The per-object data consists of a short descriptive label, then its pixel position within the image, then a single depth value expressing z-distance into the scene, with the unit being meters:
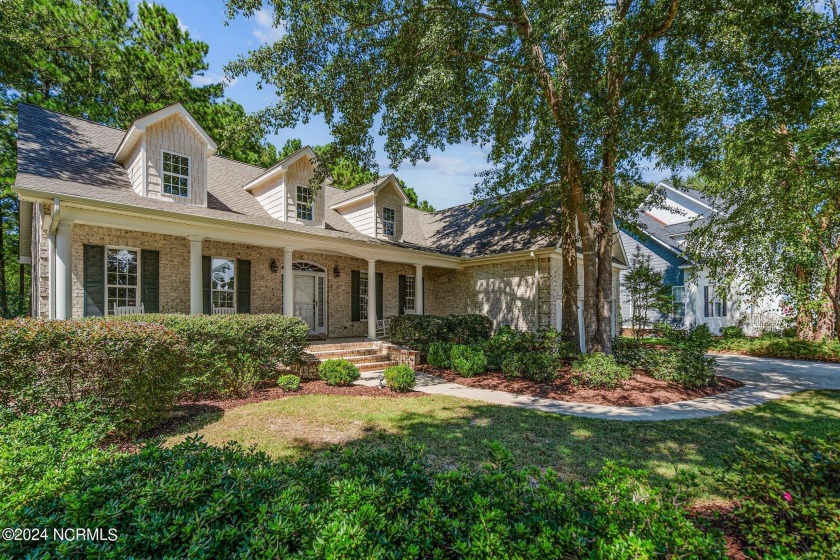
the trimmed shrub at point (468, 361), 9.53
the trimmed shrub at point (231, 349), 6.89
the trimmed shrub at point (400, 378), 7.77
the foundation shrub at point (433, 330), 11.91
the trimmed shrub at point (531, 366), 8.91
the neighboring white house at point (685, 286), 18.77
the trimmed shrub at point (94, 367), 4.47
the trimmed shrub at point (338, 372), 8.20
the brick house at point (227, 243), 8.53
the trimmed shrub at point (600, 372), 8.07
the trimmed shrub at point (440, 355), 10.62
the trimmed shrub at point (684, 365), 8.38
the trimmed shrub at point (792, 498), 2.11
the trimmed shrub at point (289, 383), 7.72
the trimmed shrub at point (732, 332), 16.38
